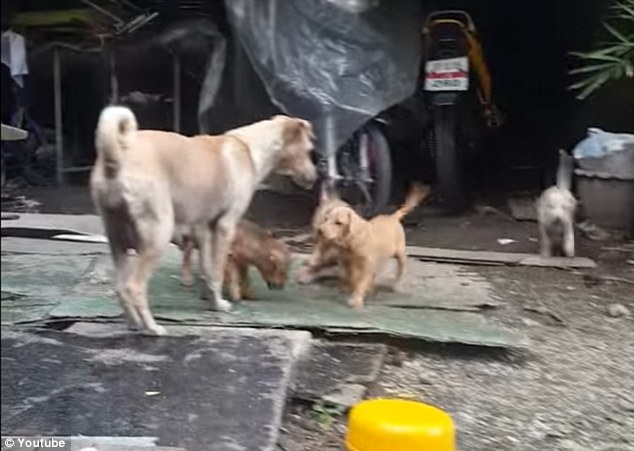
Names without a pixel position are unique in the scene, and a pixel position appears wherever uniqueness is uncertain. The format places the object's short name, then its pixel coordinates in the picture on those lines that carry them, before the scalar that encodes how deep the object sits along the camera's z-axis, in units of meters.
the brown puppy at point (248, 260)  2.91
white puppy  3.80
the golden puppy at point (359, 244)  2.91
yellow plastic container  1.84
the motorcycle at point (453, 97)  4.24
